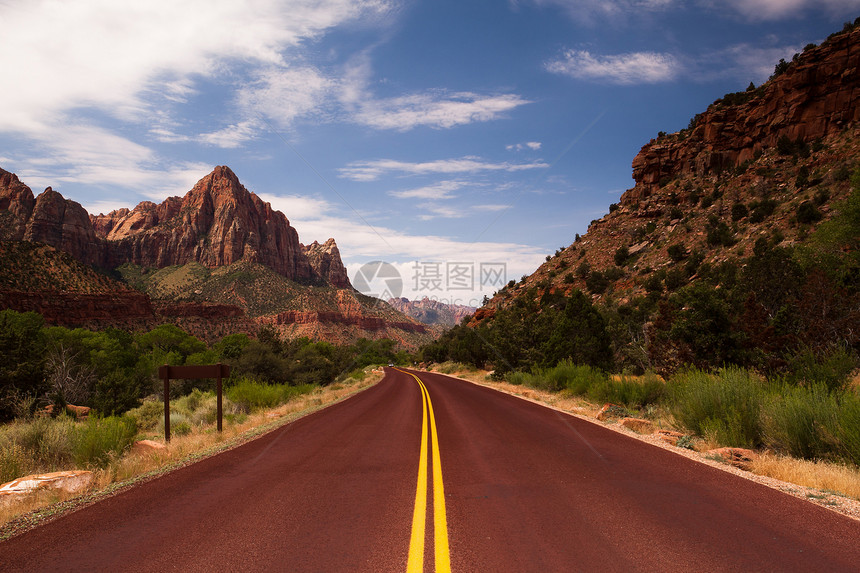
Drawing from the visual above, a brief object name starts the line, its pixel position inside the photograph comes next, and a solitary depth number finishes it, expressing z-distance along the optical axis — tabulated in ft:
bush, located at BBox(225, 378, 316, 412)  64.49
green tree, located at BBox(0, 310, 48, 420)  62.39
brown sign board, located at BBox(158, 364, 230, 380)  35.22
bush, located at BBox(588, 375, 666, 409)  48.67
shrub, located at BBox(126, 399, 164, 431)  64.37
